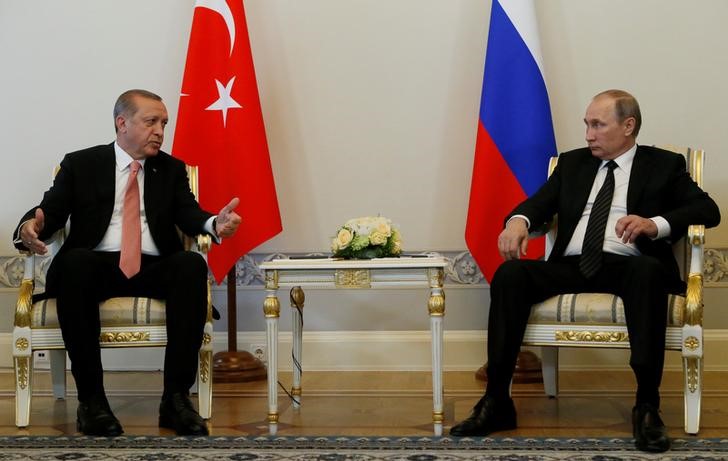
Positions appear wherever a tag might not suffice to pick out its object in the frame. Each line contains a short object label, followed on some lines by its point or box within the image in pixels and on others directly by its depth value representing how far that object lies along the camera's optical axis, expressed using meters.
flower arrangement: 3.84
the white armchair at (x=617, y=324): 3.58
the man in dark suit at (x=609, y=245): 3.50
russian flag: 4.81
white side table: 3.65
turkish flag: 4.93
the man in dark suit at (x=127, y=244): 3.77
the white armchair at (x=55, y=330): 3.85
